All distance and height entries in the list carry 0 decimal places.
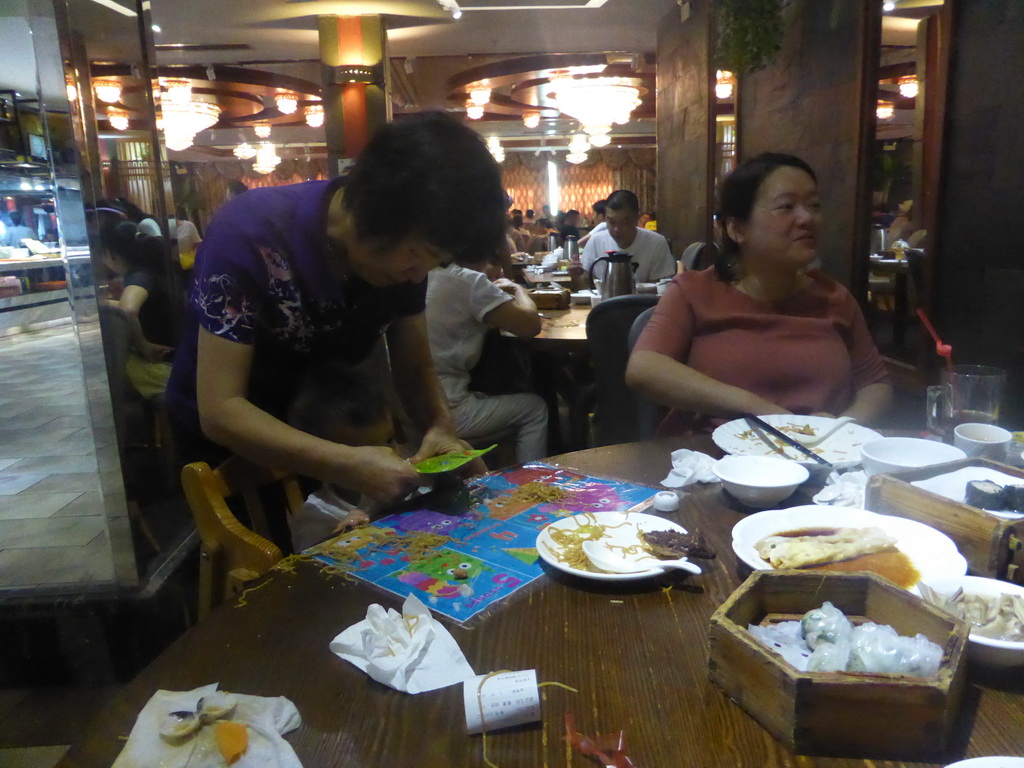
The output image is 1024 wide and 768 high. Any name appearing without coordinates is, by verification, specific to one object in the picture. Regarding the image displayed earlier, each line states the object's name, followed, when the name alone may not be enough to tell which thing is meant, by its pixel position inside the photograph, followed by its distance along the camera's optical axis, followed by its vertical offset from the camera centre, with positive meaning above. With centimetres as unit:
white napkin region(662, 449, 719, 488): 140 -50
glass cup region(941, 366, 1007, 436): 155 -41
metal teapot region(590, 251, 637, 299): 383 -33
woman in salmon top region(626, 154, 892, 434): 197 -33
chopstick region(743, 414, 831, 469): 147 -48
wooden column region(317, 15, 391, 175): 667 +134
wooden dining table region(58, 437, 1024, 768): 71 -52
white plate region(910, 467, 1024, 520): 118 -46
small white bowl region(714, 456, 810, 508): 126 -47
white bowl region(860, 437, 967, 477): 132 -46
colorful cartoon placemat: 103 -51
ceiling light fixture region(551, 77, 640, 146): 682 +111
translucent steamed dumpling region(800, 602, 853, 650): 75 -44
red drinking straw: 165 -34
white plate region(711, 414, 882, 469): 150 -50
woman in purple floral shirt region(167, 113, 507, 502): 134 -9
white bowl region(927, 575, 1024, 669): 76 -47
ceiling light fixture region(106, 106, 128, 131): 216 +34
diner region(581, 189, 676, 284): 507 -20
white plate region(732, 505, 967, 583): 96 -47
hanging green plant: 358 +88
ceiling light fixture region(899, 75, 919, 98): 277 +45
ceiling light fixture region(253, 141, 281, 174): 1484 +139
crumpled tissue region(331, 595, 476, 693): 81 -49
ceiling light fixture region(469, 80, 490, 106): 822 +145
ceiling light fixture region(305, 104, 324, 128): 1057 +169
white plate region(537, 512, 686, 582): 105 -49
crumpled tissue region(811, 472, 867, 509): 127 -51
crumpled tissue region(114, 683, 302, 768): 68 -49
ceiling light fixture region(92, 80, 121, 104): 214 +42
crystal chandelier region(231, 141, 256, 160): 1416 +148
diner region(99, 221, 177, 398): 217 -22
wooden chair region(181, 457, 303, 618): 114 -50
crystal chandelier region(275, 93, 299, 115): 880 +149
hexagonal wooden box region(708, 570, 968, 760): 66 -46
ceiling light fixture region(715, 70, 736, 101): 521 +91
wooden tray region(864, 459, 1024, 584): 95 -45
